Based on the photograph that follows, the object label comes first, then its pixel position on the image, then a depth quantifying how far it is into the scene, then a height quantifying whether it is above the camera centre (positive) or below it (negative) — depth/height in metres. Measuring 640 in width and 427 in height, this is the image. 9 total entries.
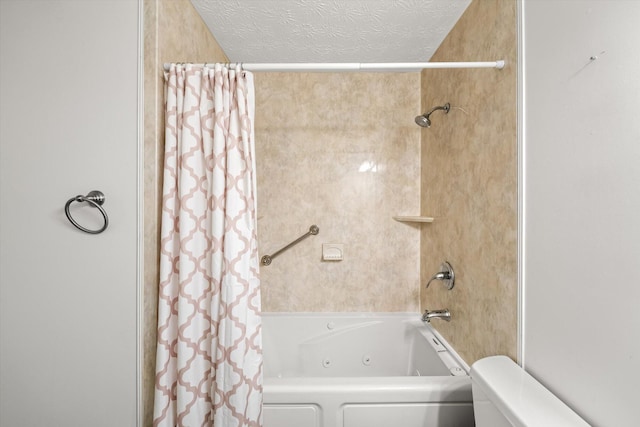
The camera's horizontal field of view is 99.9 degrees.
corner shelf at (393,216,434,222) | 1.60 -0.02
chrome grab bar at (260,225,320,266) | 1.83 -0.22
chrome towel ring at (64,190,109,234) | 0.89 +0.04
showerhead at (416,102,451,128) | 1.44 +0.54
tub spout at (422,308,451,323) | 1.43 -0.53
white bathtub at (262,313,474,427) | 1.05 -0.77
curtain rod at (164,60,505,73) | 0.97 +0.54
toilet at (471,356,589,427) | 0.66 -0.50
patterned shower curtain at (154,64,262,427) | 0.97 -0.17
